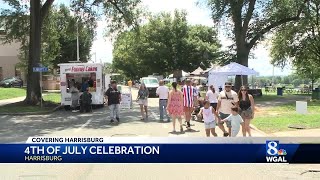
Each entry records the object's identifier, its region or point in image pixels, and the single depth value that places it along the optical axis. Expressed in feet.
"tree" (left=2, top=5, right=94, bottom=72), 102.17
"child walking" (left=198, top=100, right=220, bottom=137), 37.37
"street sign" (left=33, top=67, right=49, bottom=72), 84.07
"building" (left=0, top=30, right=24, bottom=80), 226.99
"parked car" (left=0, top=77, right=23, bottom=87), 189.16
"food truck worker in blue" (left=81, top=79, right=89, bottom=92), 80.07
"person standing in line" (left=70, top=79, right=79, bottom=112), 80.21
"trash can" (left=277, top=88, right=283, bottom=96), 150.82
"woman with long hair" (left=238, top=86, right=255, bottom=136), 37.47
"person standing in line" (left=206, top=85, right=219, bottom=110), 53.42
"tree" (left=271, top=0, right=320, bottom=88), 129.39
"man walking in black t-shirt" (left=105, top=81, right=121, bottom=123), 56.80
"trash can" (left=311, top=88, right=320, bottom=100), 112.68
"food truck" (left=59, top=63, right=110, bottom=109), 81.82
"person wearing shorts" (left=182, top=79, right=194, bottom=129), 49.62
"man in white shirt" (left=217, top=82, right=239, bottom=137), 37.63
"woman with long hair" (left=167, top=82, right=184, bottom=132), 46.68
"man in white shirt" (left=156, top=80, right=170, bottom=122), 57.98
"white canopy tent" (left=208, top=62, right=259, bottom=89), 85.35
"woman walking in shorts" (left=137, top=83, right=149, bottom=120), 61.82
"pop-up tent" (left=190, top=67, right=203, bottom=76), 155.11
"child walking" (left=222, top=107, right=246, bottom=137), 34.85
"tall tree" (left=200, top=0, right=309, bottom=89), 121.78
